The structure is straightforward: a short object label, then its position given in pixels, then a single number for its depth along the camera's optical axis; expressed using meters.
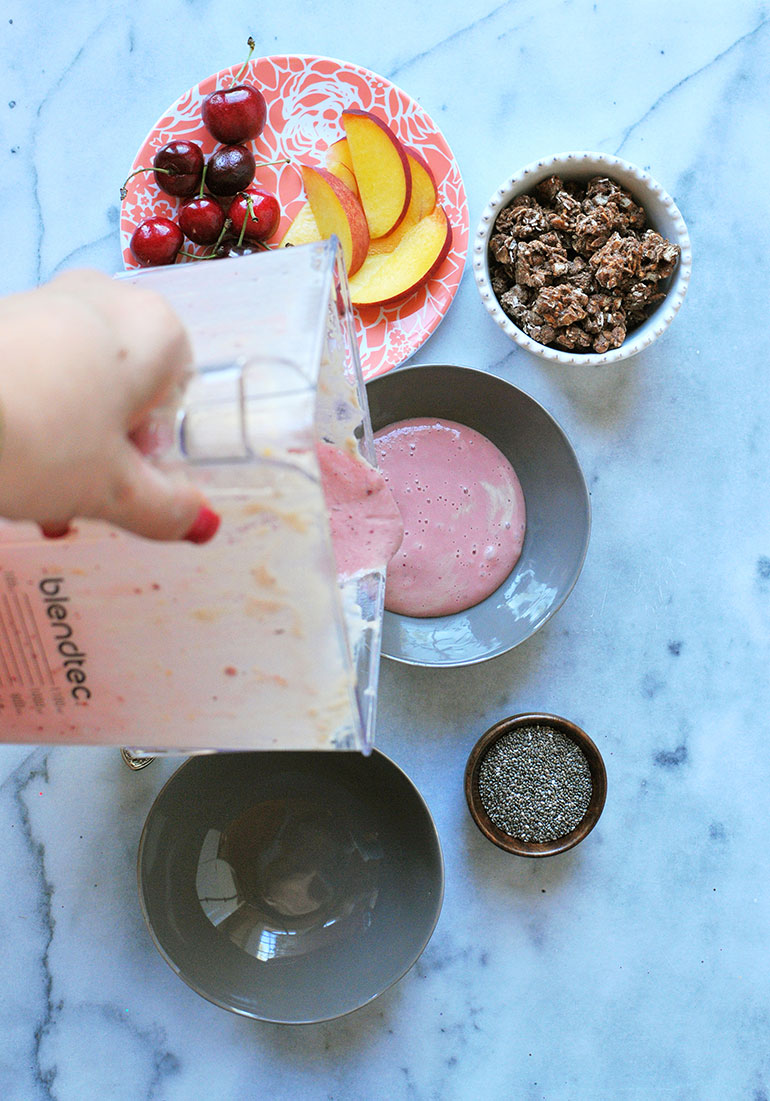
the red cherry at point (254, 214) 0.95
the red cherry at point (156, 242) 0.94
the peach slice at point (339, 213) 0.94
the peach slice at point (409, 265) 0.95
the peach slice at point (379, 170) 0.94
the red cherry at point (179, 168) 0.94
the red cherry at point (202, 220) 0.95
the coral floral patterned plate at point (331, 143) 0.96
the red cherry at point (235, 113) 0.94
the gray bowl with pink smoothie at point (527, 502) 0.92
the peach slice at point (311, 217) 0.97
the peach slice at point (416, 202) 0.95
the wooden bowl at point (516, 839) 0.93
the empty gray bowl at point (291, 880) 0.92
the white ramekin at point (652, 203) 0.91
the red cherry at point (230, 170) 0.95
